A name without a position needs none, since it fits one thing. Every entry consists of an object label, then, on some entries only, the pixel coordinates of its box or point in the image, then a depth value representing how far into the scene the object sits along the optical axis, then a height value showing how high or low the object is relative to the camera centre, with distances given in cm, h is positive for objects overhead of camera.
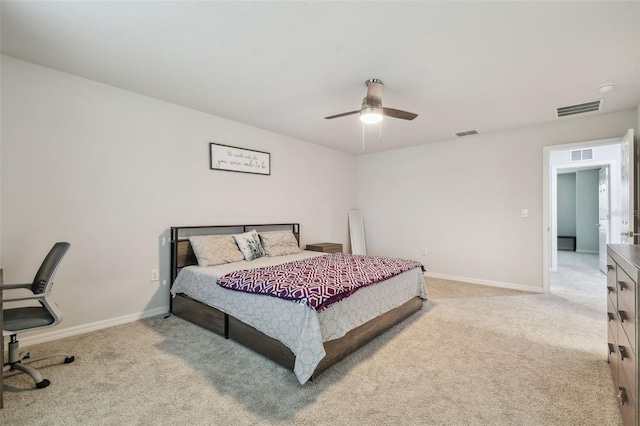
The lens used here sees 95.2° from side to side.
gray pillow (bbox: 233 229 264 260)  371 -41
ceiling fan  270 +99
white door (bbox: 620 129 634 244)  333 +27
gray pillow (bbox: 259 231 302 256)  409 -43
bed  207 -85
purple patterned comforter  217 -57
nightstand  498 -59
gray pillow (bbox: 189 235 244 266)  336 -43
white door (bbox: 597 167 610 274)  555 -6
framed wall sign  391 +78
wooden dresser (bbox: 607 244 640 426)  133 -63
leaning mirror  615 -40
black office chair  197 -71
